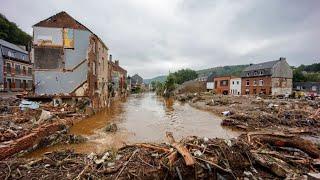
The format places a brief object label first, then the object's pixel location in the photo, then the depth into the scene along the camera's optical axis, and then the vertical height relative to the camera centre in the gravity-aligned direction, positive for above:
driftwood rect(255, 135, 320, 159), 5.78 -2.28
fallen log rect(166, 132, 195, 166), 4.11 -1.95
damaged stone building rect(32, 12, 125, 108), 14.89 +2.99
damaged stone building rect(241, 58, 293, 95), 31.20 +2.04
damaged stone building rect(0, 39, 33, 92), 25.65 +3.29
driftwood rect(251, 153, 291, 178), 4.57 -2.50
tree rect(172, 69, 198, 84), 71.52 +6.38
